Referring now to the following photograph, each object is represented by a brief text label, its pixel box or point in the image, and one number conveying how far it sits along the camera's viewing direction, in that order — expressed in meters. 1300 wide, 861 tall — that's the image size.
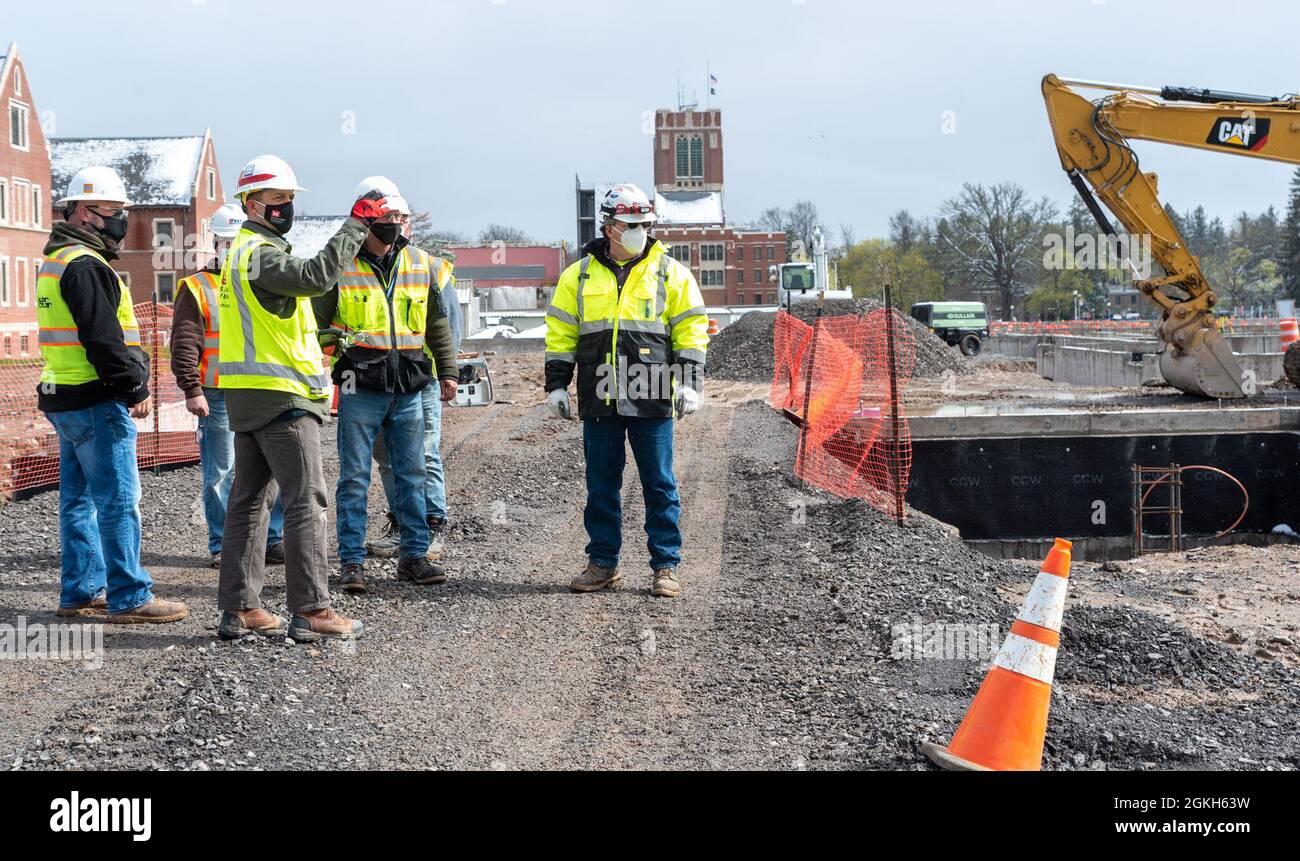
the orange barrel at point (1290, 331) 25.36
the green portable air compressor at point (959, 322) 49.44
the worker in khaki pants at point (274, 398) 5.72
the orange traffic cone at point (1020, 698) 4.30
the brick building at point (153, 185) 59.59
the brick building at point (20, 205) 47.31
